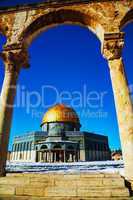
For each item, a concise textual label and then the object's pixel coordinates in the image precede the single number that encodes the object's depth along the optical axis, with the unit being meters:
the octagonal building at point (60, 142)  38.84
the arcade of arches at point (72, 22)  6.17
